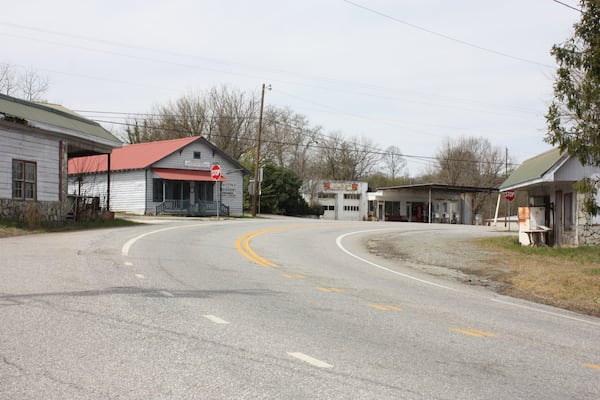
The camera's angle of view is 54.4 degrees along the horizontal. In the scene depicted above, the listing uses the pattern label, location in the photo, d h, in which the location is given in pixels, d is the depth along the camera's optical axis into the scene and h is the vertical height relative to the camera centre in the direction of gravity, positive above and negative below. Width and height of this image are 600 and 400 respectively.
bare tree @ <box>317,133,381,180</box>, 83.75 +6.63
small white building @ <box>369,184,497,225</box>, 65.31 -0.04
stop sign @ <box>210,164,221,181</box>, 40.12 +2.09
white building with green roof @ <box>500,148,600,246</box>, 22.28 +0.60
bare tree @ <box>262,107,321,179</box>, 70.44 +8.28
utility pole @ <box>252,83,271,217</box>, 46.33 +3.31
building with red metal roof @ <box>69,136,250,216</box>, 42.84 +1.82
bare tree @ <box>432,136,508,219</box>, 79.88 +5.40
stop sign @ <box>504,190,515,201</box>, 37.97 +0.66
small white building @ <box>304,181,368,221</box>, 68.94 +0.53
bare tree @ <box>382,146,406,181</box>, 99.06 +7.01
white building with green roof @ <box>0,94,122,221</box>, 21.64 +1.80
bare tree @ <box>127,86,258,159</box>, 65.44 +9.12
